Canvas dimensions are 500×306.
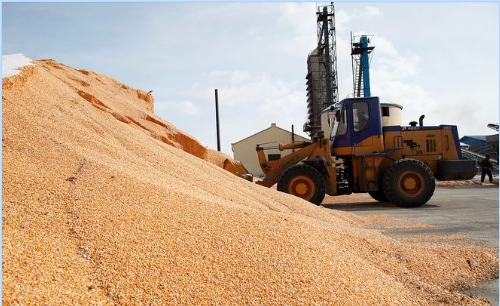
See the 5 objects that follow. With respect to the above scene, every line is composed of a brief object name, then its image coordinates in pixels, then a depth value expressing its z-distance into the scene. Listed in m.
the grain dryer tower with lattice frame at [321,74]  29.17
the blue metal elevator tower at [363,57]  27.78
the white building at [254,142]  35.91
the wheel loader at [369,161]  10.30
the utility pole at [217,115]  19.33
